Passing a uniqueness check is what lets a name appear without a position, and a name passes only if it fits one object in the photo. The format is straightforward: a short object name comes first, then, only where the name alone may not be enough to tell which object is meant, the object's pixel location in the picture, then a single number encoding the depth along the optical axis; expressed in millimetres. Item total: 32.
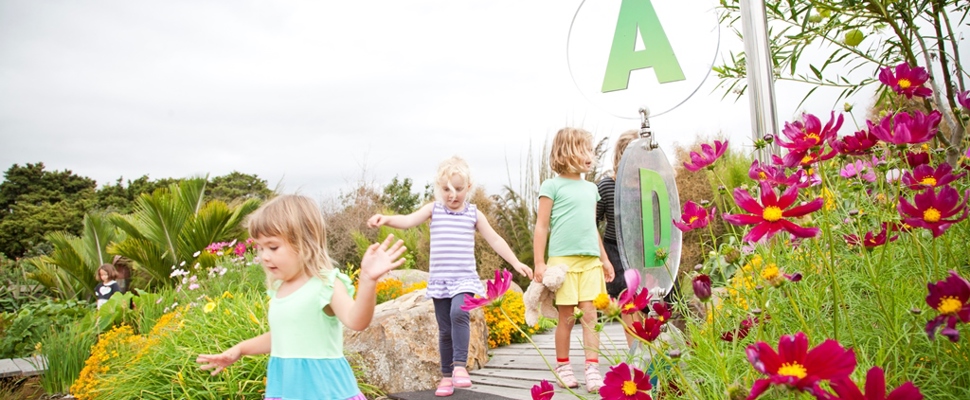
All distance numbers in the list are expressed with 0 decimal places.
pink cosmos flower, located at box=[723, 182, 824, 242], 1222
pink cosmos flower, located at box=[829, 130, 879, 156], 1604
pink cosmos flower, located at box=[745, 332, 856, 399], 895
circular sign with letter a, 2957
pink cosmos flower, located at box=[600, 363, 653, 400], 1374
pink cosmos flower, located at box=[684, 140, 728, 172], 1908
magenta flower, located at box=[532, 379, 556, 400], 1513
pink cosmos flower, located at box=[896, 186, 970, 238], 1164
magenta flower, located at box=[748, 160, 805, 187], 1548
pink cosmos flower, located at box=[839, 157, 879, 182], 2190
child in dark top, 8750
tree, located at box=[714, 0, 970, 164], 2783
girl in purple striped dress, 3914
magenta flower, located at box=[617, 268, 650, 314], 1452
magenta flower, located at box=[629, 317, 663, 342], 1394
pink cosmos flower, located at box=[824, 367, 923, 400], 897
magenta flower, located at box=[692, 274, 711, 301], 1281
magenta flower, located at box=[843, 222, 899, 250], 1436
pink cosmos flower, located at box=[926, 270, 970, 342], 996
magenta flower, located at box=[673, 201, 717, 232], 1769
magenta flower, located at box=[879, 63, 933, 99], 1648
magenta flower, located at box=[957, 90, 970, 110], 1535
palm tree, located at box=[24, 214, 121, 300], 12375
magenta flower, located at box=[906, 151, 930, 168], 1597
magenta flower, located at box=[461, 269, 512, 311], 1572
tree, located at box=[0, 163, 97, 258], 23578
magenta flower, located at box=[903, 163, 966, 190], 1361
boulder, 4281
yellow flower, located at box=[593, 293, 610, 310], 1288
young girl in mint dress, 2178
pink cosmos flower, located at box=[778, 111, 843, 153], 1544
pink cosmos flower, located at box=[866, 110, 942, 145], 1469
